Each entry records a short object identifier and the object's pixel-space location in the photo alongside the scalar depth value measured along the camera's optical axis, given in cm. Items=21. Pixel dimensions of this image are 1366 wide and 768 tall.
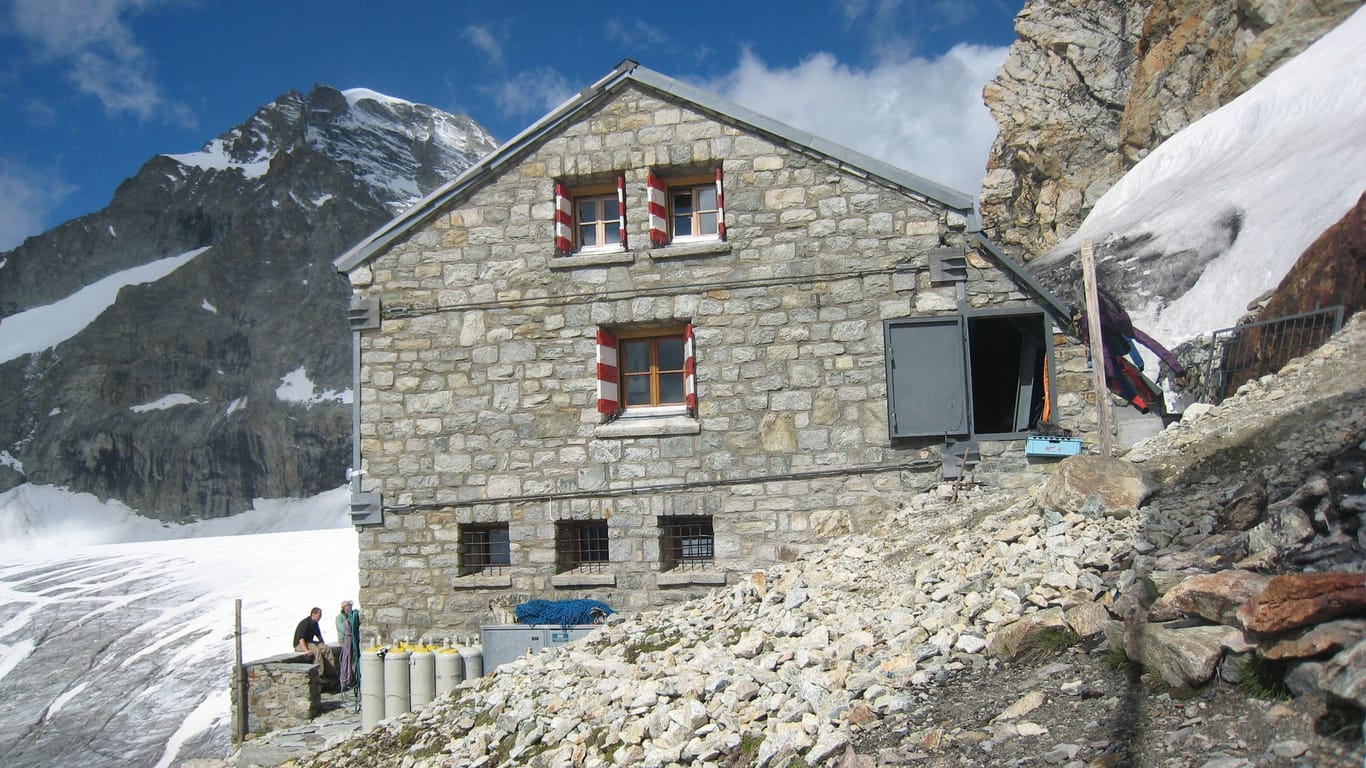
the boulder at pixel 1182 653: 424
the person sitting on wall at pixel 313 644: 1253
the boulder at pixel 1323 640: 379
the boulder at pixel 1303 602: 389
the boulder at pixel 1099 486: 678
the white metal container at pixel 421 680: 1048
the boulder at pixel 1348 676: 353
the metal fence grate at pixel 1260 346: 1087
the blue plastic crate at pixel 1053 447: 1046
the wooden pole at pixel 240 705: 1130
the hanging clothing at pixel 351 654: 1210
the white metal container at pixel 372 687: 1044
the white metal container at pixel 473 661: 1065
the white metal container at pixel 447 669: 1055
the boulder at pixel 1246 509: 573
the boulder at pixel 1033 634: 530
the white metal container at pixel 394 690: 1045
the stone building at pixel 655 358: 1088
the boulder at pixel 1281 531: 499
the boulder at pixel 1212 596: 445
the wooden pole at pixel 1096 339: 908
